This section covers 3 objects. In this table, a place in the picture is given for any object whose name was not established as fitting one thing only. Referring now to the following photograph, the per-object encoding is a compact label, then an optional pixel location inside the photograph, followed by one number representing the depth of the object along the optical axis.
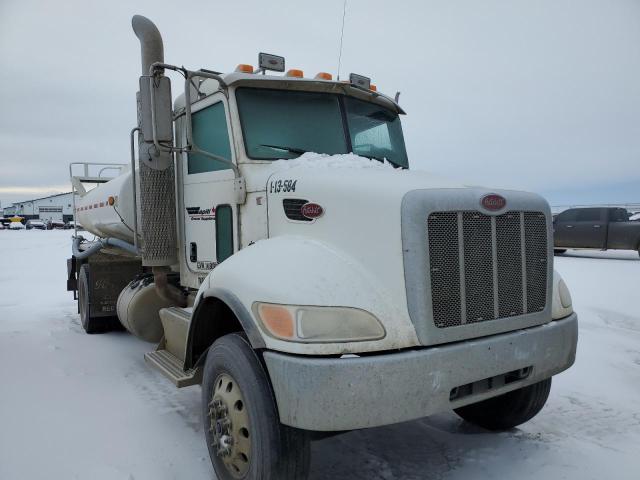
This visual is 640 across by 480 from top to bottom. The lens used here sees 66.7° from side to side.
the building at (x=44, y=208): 76.81
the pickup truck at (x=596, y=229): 14.45
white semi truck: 2.32
